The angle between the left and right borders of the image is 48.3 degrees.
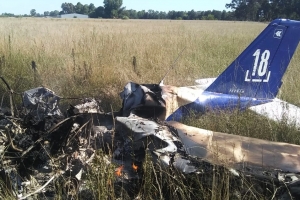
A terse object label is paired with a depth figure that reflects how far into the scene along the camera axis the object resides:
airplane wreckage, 2.54
